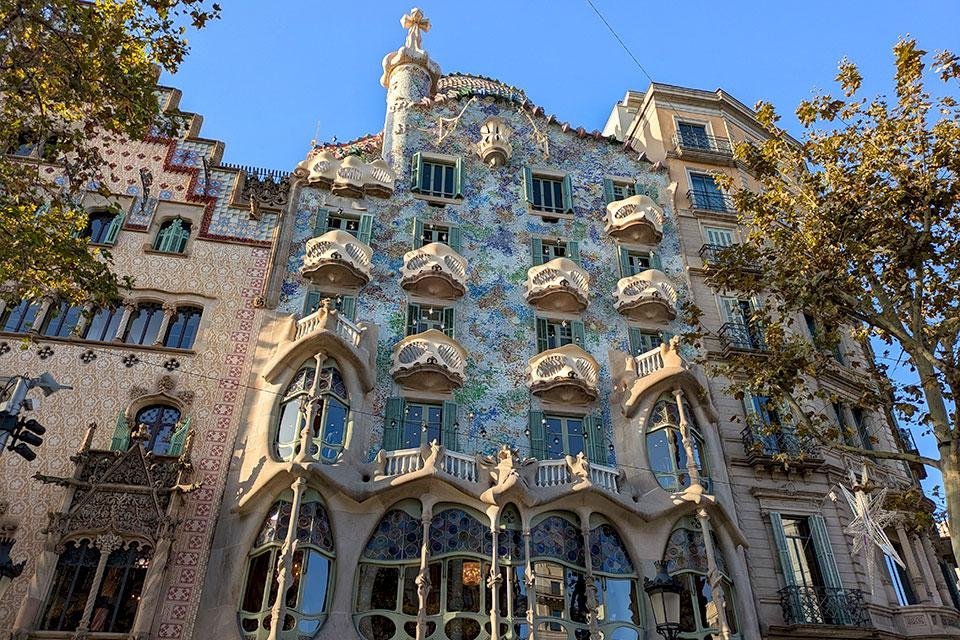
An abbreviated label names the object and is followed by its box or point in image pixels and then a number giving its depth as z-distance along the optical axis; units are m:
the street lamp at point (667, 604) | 10.75
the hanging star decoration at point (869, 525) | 18.53
